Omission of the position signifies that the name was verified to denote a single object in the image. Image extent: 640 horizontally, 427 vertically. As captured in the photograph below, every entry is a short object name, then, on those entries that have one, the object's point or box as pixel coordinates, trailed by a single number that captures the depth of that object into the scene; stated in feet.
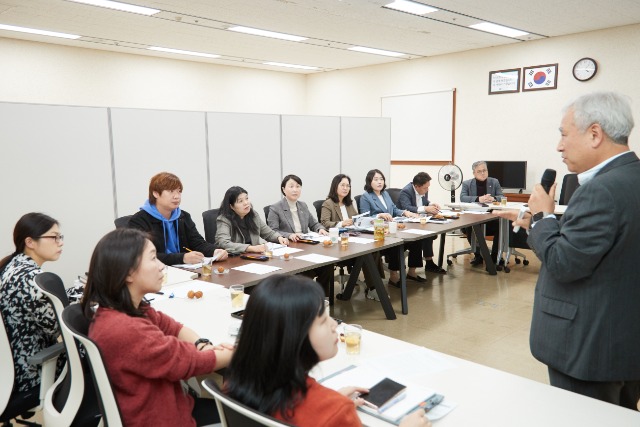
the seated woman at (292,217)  15.07
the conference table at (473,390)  4.61
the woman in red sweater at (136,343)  4.85
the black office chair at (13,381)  6.43
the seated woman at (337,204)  16.97
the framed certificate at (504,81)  25.25
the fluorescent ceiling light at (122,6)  17.33
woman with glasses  6.75
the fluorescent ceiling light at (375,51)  26.24
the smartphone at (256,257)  11.75
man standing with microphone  4.86
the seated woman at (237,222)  12.96
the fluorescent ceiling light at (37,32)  21.06
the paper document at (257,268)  10.59
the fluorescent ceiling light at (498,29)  21.39
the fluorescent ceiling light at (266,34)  21.72
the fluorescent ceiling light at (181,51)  25.72
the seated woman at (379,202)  17.65
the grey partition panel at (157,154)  15.24
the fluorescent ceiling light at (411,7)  17.89
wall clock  22.56
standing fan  22.09
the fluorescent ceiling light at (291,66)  30.73
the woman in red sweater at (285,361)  3.69
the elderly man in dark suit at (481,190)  21.17
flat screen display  24.89
